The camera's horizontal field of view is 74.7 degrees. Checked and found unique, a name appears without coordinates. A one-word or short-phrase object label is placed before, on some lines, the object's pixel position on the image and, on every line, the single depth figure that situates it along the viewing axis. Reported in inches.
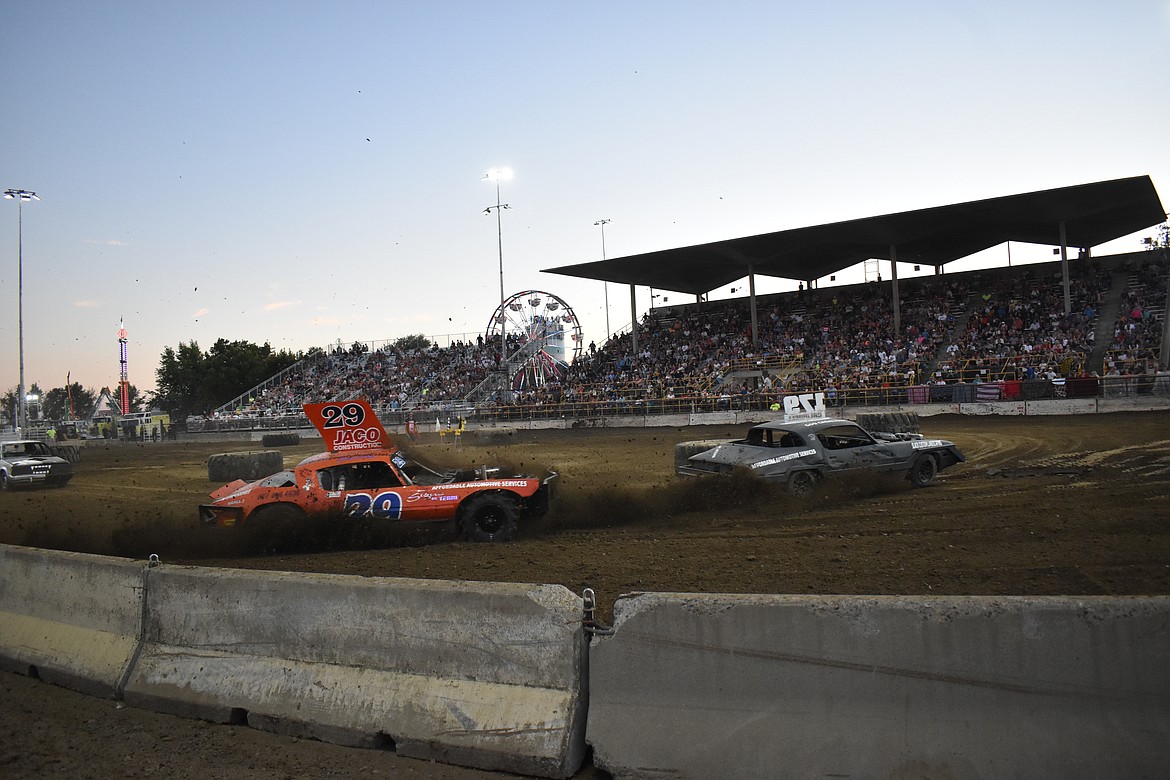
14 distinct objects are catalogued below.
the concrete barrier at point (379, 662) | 147.6
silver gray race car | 436.1
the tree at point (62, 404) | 5683.6
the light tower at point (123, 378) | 3000.0
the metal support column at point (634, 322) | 1708.4
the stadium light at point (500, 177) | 1825.8
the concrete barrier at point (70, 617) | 197.3
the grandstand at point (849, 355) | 1110.4
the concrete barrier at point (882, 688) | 118.6
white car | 719.7
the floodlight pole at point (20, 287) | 1660.9
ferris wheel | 1834.4
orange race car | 360.5
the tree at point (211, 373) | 2851.9
